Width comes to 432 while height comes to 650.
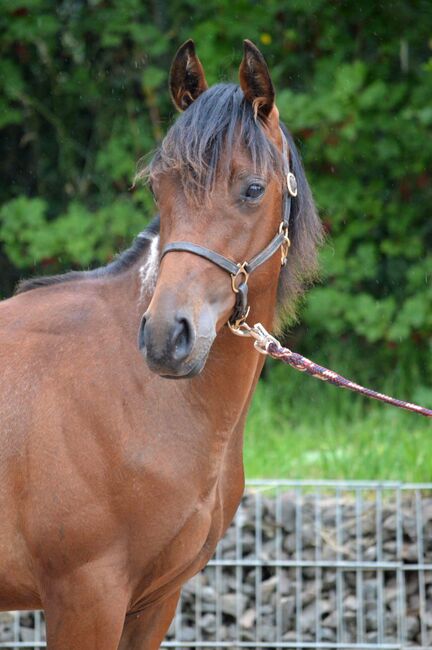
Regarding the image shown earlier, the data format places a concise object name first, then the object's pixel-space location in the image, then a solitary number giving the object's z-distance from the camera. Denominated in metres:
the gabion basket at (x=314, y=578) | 9.59
